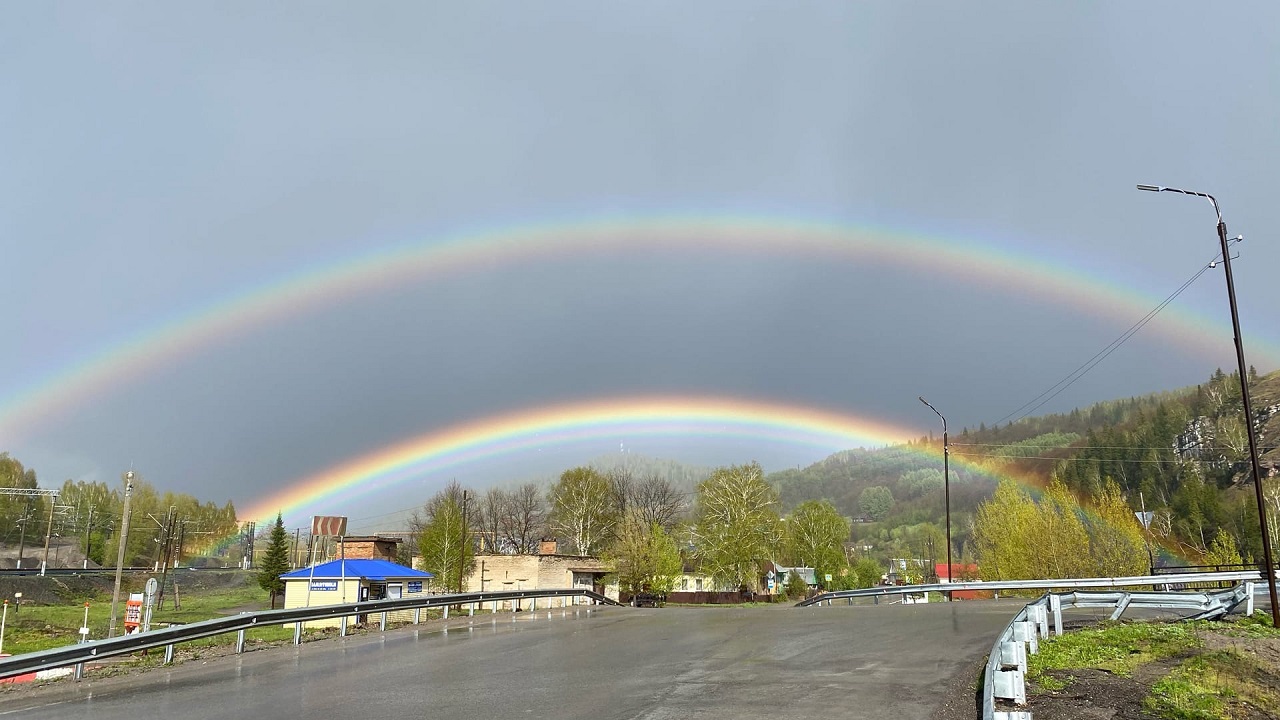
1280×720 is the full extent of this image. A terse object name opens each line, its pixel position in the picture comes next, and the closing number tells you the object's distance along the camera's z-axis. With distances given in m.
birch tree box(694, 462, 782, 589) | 74.50
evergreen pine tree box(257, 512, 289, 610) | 81.88
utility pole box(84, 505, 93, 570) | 111.41
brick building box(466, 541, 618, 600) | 69.56
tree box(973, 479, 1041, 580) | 55.06
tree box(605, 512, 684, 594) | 75.25
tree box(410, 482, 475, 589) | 76.19
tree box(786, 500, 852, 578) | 100.62
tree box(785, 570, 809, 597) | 86.06
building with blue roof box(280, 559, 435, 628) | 42.98
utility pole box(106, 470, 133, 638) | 40.18
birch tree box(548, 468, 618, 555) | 93.06
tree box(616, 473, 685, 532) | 99.44
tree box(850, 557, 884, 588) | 106.56
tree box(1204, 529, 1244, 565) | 57.08
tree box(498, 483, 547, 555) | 109.56
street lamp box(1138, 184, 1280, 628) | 19.52
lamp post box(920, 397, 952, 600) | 44.77
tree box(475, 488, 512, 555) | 109.56
